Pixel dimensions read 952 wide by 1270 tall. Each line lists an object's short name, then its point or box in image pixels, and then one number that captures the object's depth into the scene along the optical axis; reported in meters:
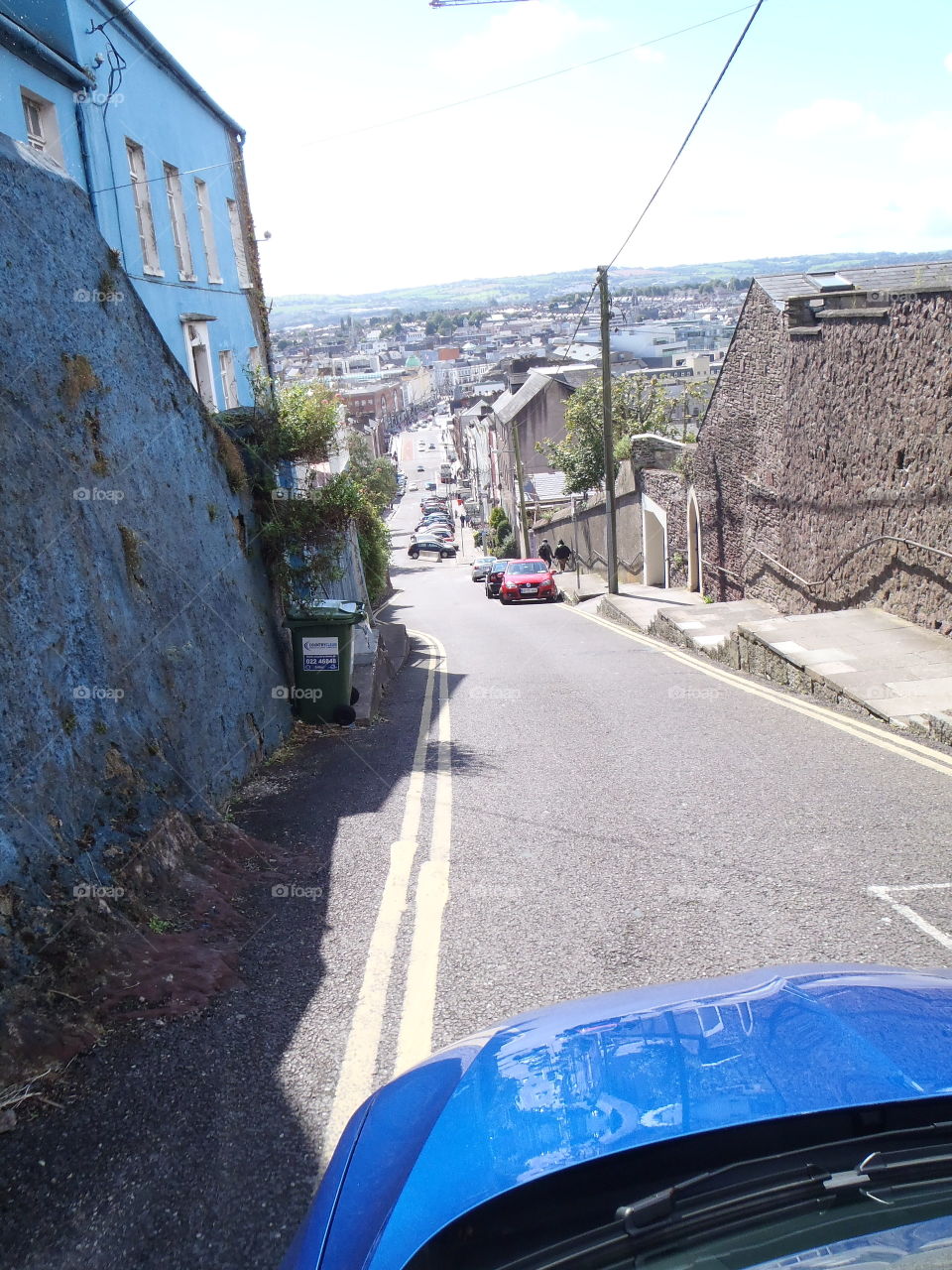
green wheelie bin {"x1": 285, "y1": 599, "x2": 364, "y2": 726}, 10.67
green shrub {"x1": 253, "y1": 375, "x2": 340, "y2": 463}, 10.52
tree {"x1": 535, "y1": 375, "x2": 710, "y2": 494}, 42.94
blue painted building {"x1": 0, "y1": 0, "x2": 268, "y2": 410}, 12.73
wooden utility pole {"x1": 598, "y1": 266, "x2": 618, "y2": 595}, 26.43
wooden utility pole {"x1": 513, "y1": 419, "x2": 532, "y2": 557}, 52.72
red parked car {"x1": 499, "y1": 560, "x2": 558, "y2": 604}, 34.31
